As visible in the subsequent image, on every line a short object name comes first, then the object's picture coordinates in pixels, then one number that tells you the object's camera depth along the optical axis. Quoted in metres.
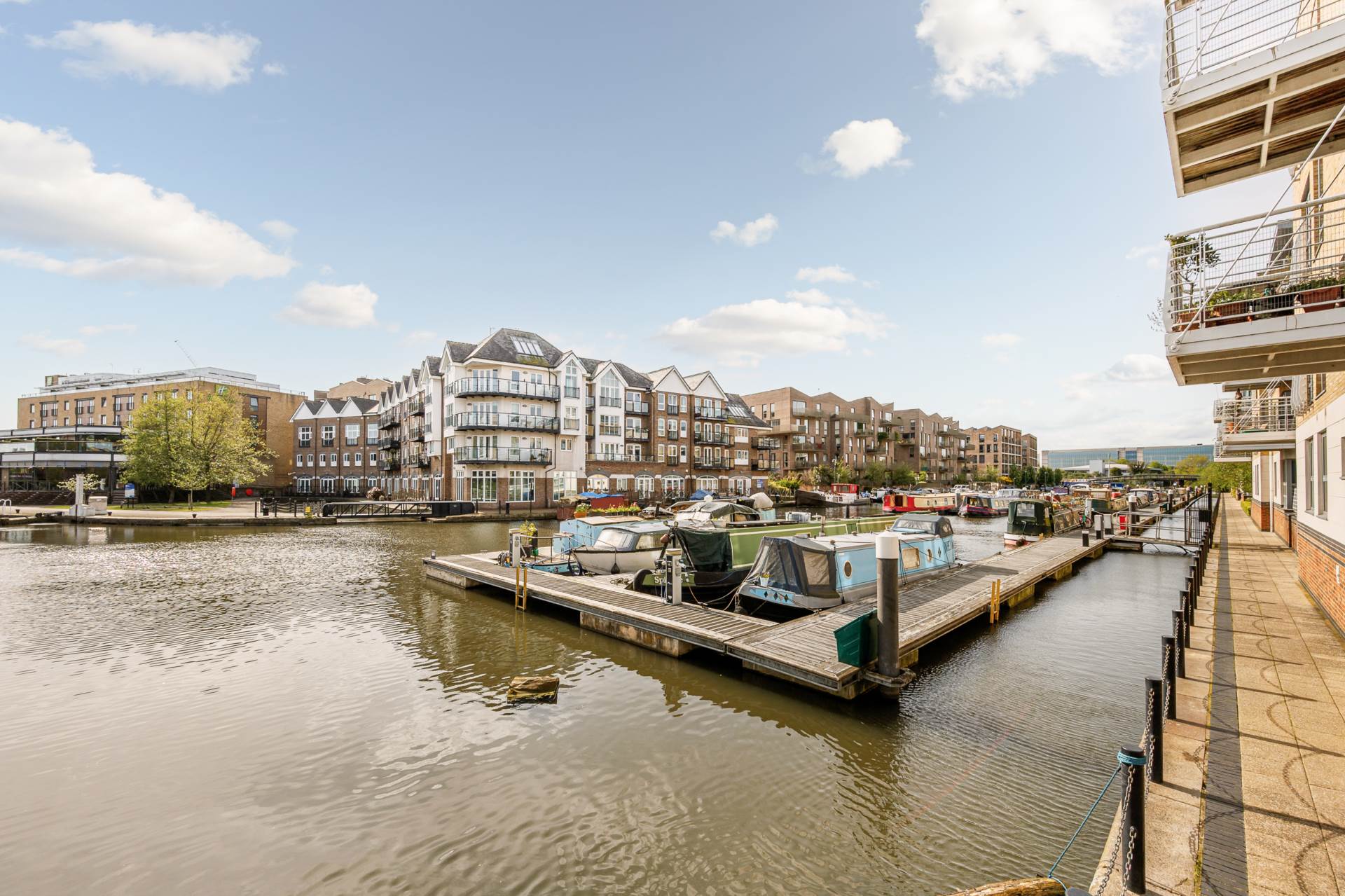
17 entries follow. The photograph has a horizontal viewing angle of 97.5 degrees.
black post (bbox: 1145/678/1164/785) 5.67
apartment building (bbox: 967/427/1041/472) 131.75
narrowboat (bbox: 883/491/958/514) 48.31
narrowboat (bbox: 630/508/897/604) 15.99
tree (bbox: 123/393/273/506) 49.66
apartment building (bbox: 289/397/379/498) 74.81
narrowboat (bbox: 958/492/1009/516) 51.91
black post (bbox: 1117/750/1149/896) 4.36
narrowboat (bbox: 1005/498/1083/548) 29.95
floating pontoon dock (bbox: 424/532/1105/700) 9.96
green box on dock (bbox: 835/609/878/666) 9.46
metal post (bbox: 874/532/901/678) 9.22
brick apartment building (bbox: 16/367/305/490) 78.69
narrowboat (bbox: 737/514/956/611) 13.77
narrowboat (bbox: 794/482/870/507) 61.34
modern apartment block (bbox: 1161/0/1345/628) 5.80
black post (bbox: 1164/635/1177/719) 7.37
